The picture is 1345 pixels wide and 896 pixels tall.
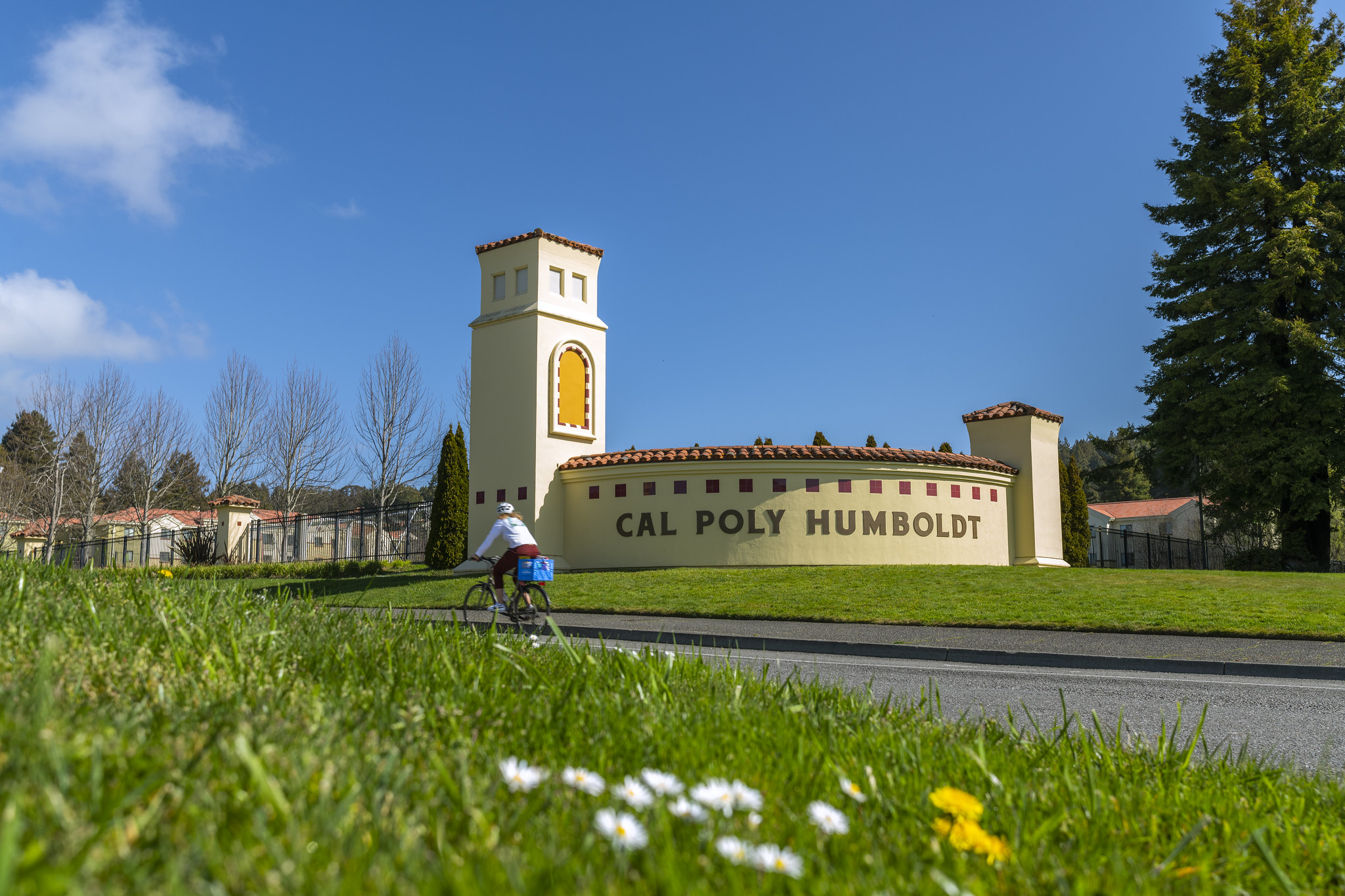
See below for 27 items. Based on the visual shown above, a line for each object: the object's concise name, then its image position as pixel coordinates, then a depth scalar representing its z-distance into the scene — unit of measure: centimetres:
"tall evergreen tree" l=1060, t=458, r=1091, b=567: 2984
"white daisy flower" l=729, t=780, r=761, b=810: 196
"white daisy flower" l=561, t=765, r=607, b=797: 201
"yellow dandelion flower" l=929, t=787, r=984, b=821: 214
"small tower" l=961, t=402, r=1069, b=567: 2447
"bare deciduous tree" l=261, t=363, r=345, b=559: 4488
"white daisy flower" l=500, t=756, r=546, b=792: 204
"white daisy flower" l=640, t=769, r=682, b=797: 198
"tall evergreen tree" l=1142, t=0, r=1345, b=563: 2747
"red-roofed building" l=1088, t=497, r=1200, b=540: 5912
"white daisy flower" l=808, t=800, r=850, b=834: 194
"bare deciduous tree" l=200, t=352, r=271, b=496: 4441
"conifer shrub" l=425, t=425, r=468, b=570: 2773
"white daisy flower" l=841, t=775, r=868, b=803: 236
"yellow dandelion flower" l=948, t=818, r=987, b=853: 208
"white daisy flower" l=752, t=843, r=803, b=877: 165
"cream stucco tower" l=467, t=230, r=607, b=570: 2309
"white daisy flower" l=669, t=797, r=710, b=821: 187
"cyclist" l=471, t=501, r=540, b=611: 1251
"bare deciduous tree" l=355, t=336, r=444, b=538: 4209
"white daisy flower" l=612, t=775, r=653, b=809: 197
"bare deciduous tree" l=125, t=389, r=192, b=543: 4144
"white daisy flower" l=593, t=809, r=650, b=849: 165
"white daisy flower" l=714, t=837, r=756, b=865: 163
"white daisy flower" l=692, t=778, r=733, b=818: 193
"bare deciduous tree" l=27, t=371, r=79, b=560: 3928
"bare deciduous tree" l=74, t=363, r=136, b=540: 4012
